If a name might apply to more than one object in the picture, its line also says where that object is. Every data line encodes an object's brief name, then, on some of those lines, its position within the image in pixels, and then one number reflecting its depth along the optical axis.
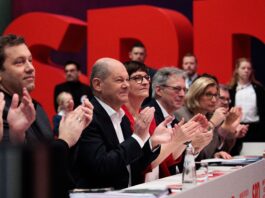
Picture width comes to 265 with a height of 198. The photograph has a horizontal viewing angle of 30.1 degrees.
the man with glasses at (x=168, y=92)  3.44
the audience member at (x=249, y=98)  5.93
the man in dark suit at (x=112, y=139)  2.37
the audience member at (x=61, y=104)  6.09
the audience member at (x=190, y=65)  6.36
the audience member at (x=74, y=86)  7.43
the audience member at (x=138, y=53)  6.14
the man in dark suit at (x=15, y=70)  2.12
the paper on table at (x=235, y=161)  3.21
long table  1.95
